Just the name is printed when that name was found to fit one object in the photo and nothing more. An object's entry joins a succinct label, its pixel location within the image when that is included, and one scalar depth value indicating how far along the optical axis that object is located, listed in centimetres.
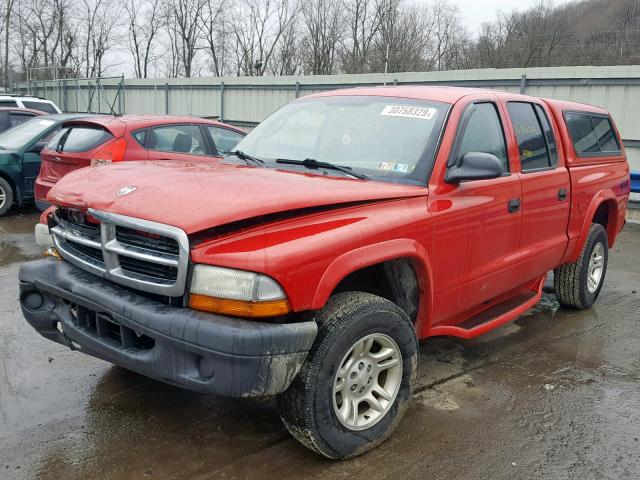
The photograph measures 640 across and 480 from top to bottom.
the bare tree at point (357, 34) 4147
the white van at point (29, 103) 1327
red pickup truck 257
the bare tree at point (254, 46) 4534
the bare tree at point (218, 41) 4731
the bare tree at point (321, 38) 4278
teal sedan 919
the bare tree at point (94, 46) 4788
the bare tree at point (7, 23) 3994
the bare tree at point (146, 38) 4960
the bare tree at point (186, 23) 4744
